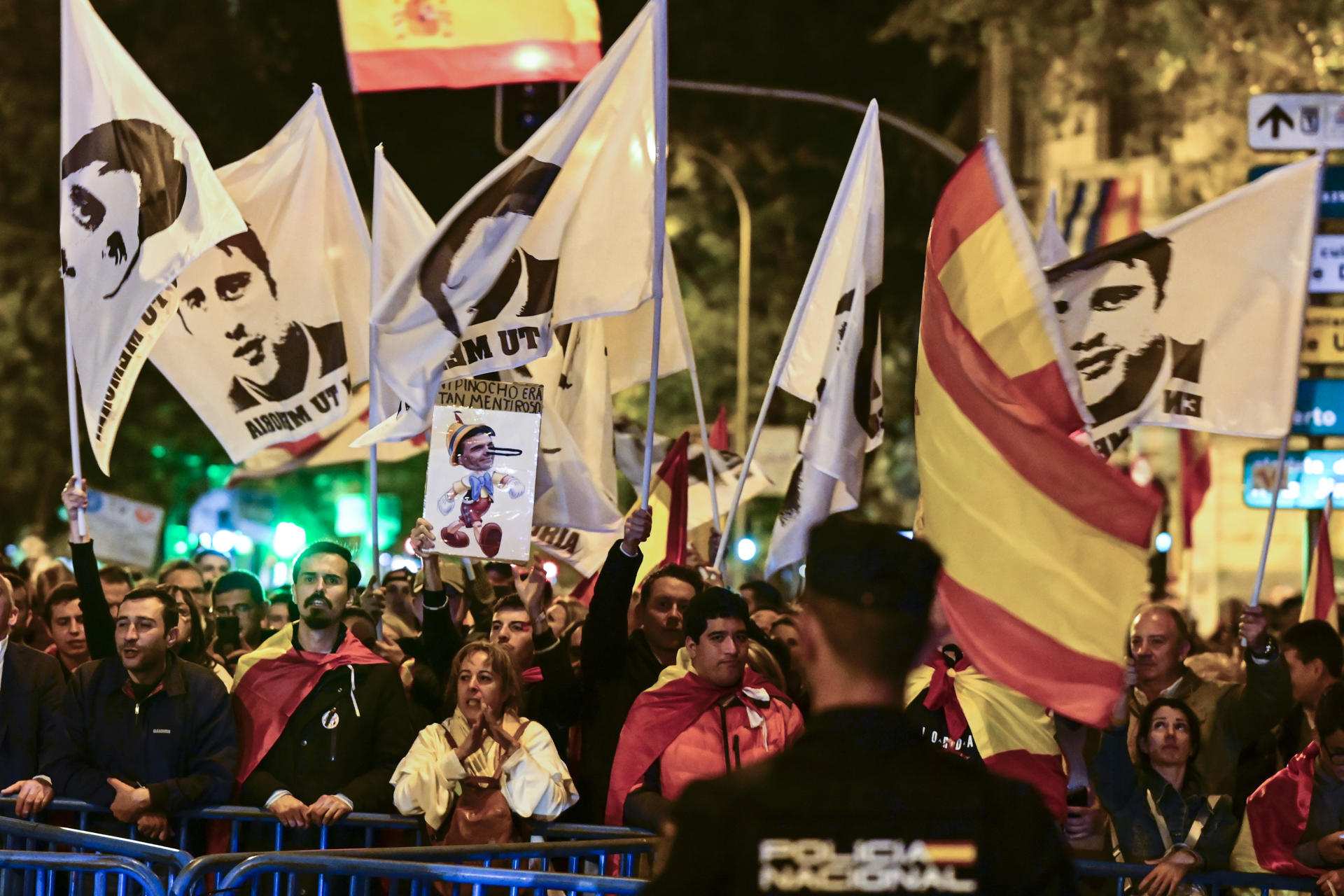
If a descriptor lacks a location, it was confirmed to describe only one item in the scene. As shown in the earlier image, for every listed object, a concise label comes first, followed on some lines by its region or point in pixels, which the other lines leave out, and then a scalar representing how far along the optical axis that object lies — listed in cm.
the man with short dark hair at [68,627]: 2053
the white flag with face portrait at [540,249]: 1730
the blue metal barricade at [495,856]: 1152
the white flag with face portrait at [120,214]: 1845
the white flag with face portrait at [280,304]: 2078
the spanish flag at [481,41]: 3102
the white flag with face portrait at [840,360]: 1870
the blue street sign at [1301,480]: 3108
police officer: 696
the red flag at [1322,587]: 2425
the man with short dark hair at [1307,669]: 1883
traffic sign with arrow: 2820
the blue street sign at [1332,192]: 3087
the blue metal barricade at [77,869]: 1186
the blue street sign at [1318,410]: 3177
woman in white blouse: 1577
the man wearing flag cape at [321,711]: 1645
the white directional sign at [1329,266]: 3014
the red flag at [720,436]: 2900
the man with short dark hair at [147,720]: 1637
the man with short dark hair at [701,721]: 1539
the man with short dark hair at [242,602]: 2227
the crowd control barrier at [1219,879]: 1384
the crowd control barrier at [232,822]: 1571
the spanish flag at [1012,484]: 1291
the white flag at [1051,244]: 2380
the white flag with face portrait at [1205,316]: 1862
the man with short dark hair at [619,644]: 1702
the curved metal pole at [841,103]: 4044
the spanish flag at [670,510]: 2305
